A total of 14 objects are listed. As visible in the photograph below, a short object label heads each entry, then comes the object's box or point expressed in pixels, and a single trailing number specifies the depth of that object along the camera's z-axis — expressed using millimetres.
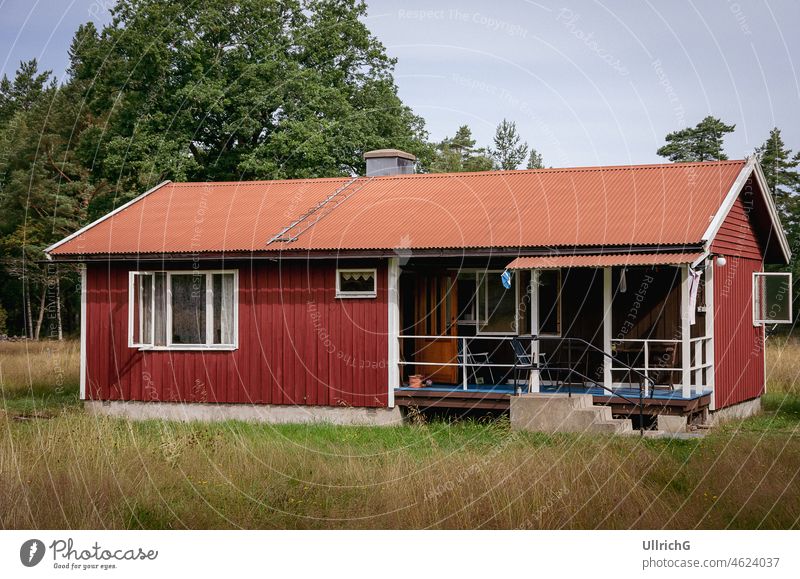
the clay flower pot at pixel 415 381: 18109
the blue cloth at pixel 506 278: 16297
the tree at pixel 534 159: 50775
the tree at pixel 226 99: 30625
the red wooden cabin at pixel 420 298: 17453
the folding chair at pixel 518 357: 16516
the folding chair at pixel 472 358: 19047
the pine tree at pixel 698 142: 40688
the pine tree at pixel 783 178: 41344
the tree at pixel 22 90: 54006
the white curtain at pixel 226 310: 18859
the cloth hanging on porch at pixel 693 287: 15922
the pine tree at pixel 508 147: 45000
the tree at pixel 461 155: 50344
